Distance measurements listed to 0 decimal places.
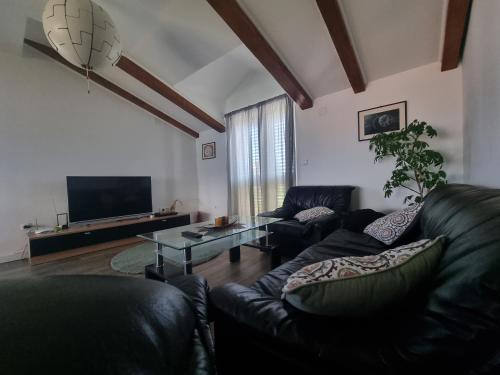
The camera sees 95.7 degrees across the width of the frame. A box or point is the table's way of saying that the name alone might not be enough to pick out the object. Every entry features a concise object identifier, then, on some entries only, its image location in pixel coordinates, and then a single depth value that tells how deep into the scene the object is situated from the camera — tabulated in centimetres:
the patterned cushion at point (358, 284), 65
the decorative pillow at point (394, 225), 167
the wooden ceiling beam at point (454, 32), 196
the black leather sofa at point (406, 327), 49
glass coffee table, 191
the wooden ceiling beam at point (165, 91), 327
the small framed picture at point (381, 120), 291
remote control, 213
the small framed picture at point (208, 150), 507
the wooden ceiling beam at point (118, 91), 320
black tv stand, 291
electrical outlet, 317
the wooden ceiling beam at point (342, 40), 207
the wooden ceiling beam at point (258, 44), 220
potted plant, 247
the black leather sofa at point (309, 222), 247
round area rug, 229
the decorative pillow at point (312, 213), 278
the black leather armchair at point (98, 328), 30
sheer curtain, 383
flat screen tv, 340
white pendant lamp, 130
